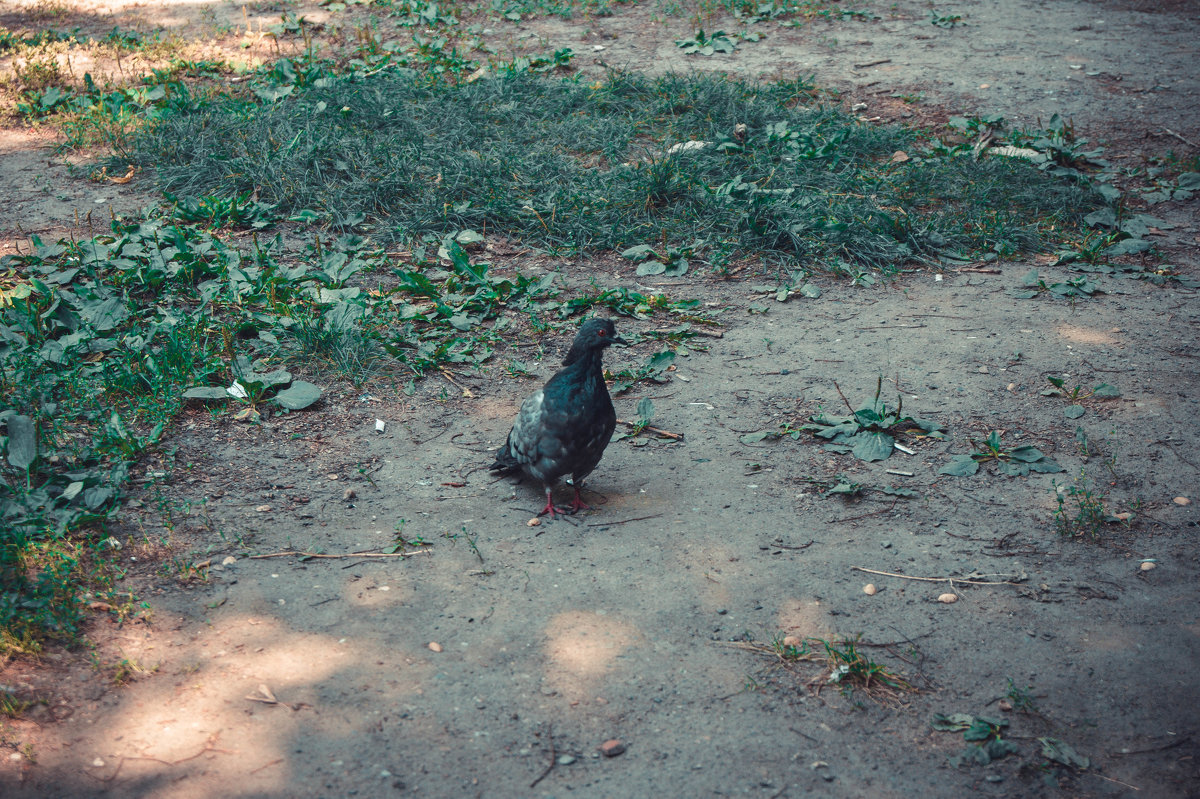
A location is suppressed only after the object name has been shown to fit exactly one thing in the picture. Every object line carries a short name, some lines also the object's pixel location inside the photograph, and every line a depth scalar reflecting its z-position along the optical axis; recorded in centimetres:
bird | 327
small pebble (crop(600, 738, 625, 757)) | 234
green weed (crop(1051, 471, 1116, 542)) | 313
